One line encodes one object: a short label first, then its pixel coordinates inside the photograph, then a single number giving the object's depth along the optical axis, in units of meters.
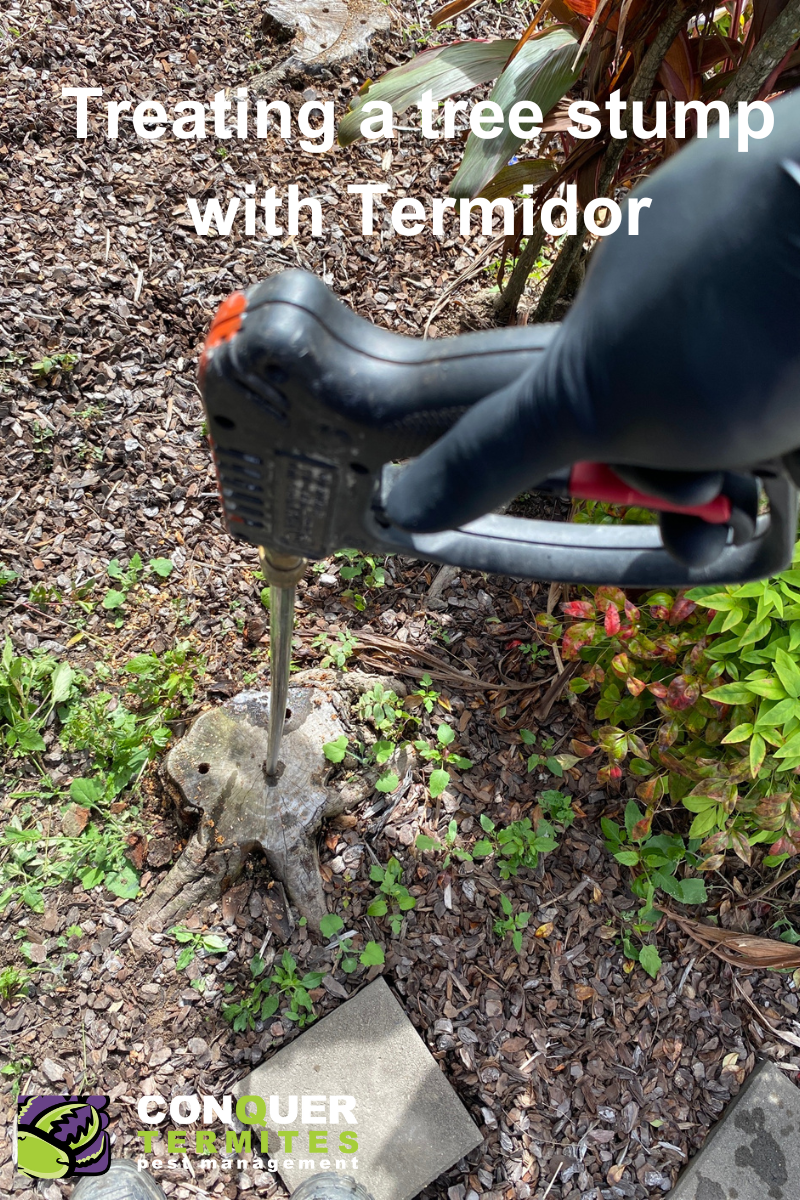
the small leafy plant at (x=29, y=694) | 1.78
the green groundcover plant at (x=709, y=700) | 1.41
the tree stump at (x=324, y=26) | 2.51
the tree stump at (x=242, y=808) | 1.65
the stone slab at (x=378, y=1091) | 1.56
